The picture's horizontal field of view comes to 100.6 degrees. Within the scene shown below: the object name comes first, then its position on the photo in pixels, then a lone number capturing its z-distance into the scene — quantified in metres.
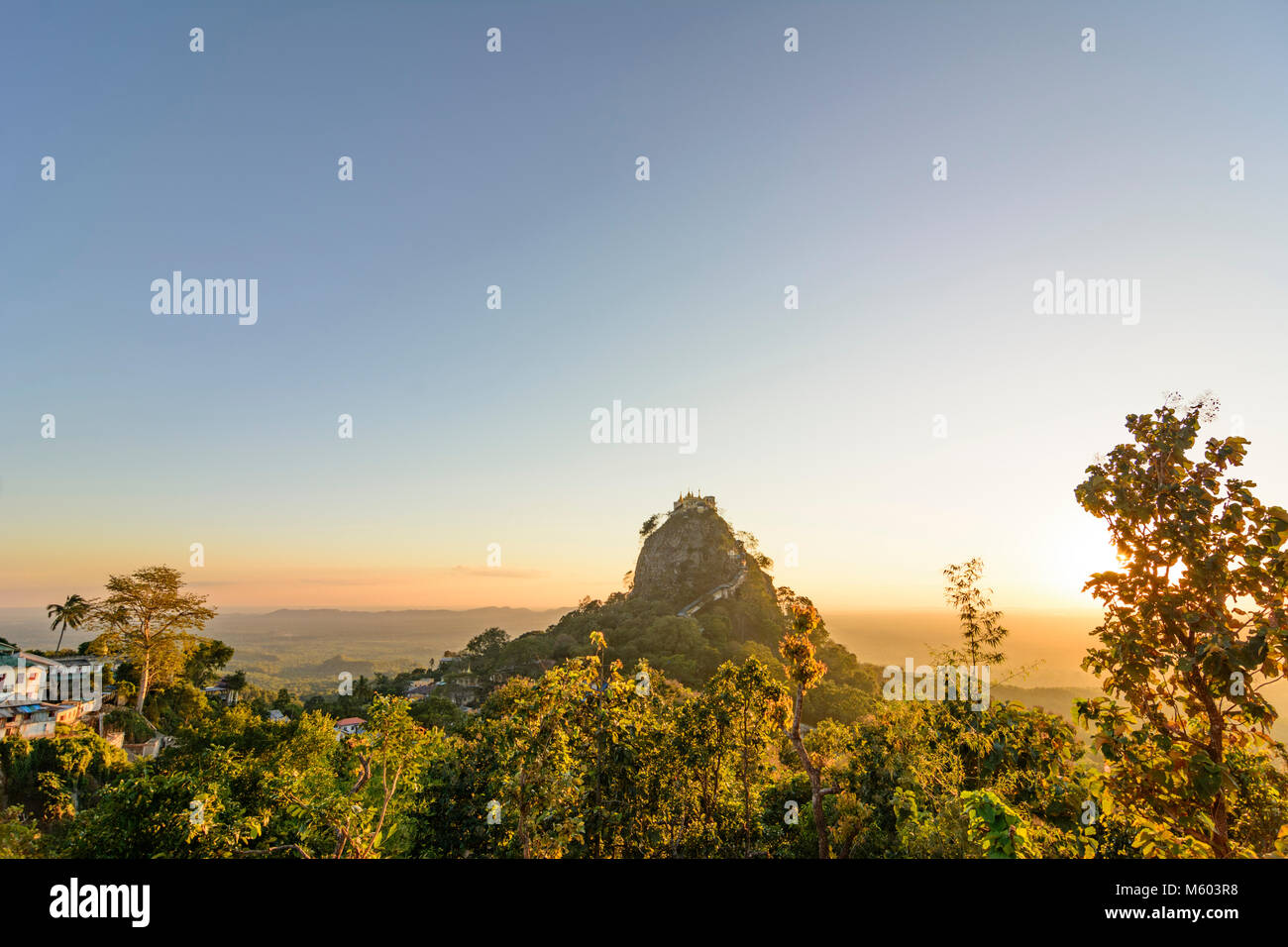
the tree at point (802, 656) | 8.65
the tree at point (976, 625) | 16.75
